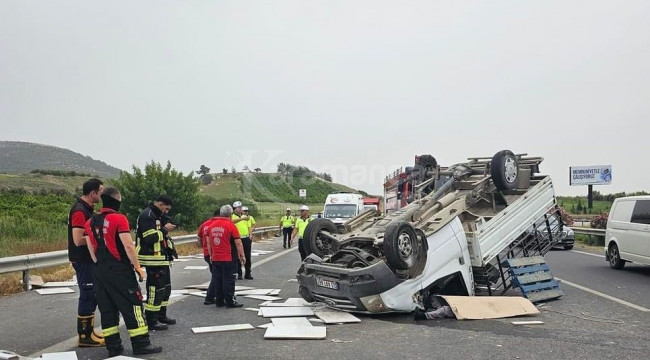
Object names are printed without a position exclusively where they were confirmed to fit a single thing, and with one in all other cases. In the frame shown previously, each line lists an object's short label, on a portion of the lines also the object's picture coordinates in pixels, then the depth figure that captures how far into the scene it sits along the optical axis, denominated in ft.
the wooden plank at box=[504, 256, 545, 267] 28.78
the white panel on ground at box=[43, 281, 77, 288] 33.97
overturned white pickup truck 23.65
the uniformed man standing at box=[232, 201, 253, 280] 37.87
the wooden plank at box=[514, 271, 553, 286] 28.22
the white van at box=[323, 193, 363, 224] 76.11
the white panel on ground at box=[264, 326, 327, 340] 20.36
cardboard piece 24.14
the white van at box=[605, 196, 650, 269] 39.63
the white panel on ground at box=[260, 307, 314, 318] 24.58
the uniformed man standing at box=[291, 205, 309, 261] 45.80
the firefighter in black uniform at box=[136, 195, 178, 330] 22.31
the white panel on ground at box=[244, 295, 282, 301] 29.27
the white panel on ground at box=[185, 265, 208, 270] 46.01
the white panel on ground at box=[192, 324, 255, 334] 21.65
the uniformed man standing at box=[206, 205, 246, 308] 27.30
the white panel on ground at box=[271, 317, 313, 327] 22.50
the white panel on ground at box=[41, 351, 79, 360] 17.18
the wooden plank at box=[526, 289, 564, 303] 27.76
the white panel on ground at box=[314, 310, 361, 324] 23.32
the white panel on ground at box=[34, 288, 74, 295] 31.42
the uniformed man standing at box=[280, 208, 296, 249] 64.18
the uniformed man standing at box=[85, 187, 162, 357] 18.24
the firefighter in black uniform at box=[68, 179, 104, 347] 19.54
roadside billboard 143.33
